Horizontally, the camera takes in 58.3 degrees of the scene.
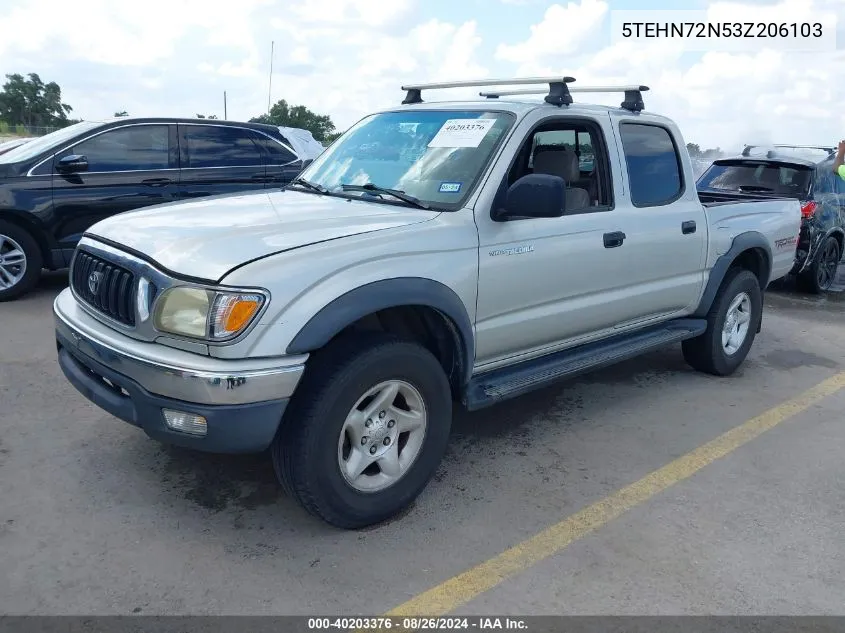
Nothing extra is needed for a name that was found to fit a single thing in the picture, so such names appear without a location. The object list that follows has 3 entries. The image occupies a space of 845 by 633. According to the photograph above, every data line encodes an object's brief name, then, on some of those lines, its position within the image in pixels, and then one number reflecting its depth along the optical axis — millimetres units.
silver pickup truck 2836
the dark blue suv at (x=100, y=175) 6844
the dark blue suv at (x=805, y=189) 8547
